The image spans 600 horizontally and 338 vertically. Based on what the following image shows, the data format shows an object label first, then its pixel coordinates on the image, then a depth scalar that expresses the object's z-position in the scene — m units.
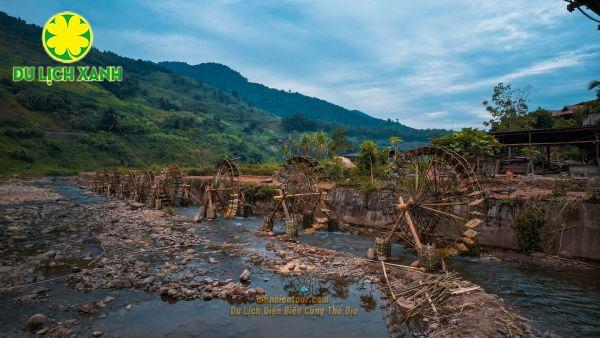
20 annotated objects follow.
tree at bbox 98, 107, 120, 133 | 86.19
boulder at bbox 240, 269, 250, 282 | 12.68
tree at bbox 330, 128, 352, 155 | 47.00
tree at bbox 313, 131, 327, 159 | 43.78
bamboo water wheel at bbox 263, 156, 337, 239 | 23.28
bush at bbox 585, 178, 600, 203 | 15.39
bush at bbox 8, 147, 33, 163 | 62.03
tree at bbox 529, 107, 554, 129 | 47.22
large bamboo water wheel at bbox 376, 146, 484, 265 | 14.59
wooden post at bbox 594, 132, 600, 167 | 22.97
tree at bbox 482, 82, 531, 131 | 46.53
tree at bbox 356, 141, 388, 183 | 29.83
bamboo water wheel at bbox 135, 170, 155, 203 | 37.72
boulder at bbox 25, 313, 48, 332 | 8.76
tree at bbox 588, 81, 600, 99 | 40.88
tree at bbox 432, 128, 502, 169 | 24.31
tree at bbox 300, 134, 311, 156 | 43.67
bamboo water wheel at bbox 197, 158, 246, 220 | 27.14
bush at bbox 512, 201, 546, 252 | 16.44
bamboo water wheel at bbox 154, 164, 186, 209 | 34.94
